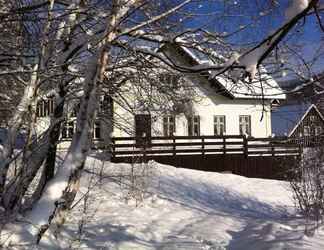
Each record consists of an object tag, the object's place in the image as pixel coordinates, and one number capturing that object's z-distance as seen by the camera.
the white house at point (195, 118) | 9.45
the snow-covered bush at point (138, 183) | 10.80
